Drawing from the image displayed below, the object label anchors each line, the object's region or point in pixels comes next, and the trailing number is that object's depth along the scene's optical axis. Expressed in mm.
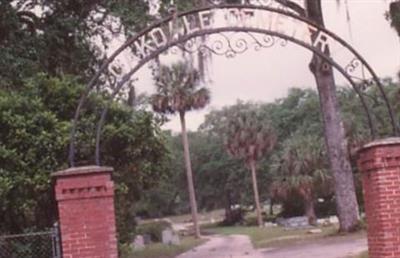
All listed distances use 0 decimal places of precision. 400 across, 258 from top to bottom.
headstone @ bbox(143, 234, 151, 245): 42300
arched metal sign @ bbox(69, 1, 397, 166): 10805
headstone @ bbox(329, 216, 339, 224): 47916
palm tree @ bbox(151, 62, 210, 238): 46906
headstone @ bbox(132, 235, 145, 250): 35762
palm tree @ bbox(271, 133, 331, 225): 49750
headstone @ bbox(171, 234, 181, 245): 40212
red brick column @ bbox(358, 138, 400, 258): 10188
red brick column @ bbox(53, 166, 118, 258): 9375
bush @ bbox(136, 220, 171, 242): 44562
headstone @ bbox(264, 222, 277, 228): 55619
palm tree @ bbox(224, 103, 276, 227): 57469
